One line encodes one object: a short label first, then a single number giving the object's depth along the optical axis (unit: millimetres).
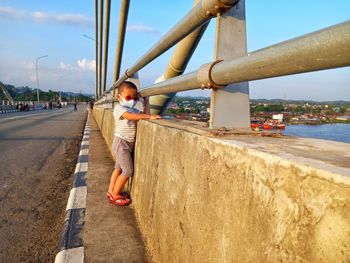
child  3158
